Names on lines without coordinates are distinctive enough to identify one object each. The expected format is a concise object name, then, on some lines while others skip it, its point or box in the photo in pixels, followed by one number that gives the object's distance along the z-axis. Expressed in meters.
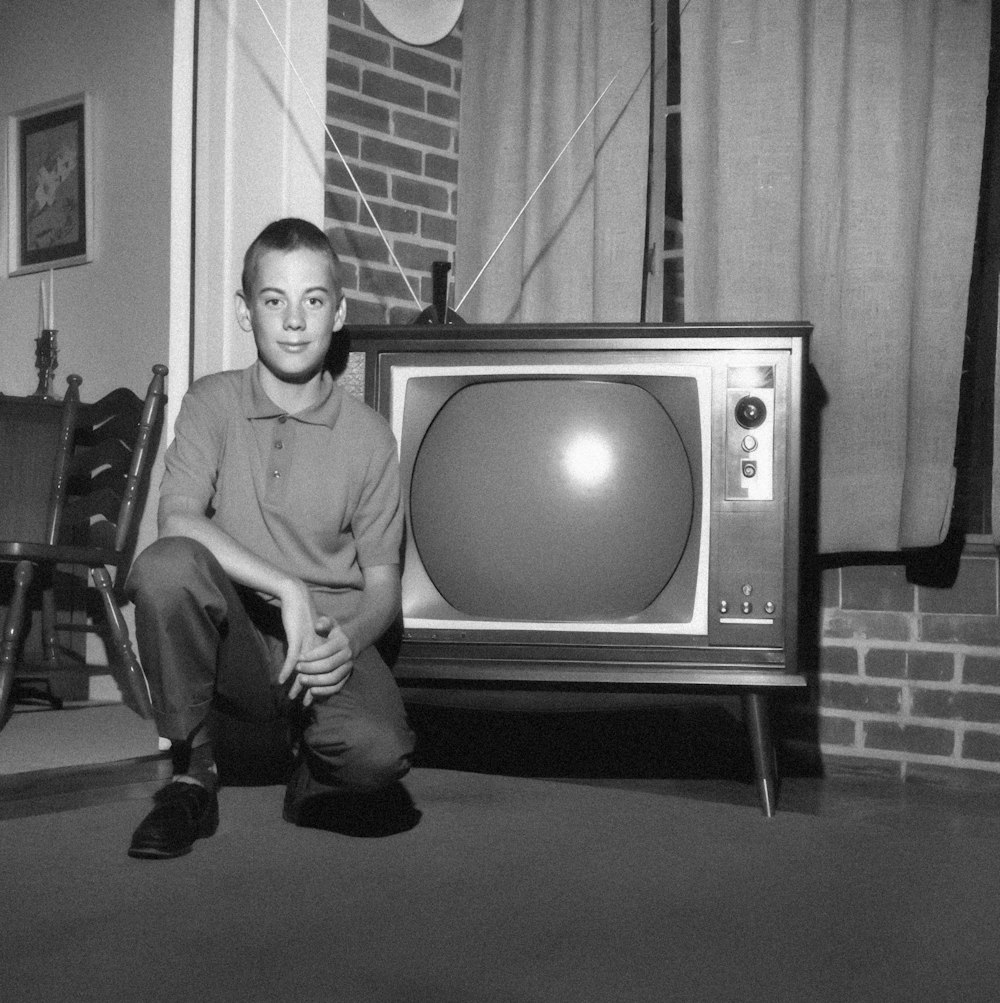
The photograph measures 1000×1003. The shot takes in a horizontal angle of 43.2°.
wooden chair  2.71
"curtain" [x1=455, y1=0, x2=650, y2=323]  2.22
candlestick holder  3.19
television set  1.63
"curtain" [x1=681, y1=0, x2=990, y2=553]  1.94
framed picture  3.30
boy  1.51
